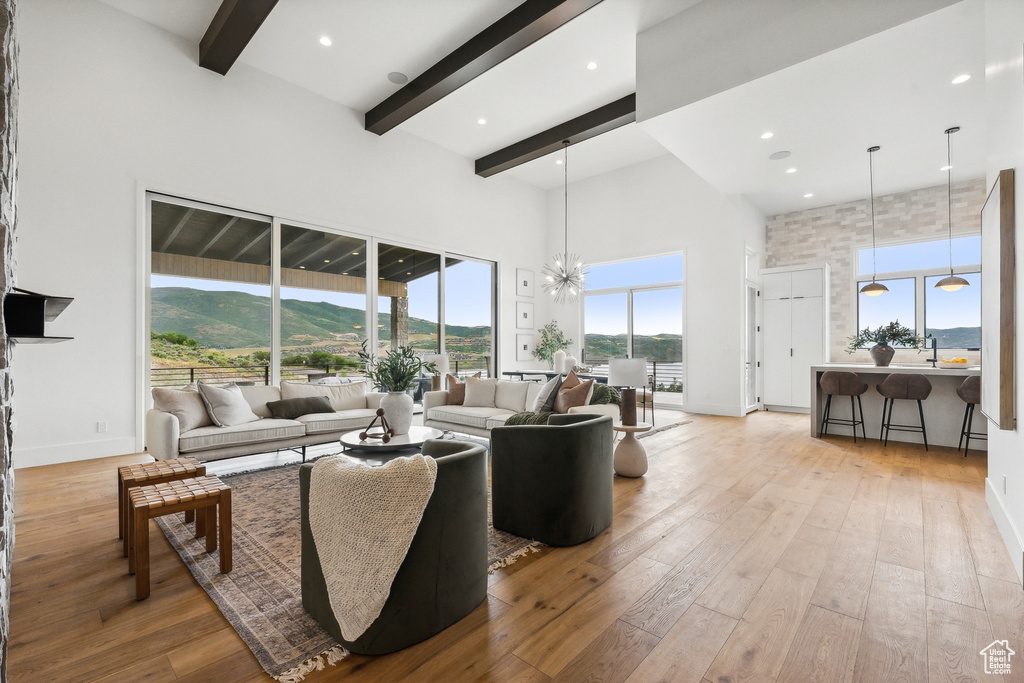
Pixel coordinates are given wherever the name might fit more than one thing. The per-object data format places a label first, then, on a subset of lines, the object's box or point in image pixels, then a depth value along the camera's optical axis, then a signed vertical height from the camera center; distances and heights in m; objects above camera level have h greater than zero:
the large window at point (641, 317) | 8.09 +0.48
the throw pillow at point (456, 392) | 5.37 -0.56
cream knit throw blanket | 1.62 -0.66
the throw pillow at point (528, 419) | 3.40 -0.61
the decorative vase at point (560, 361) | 6.93 -0.26
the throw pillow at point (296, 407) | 4.34 -0.60
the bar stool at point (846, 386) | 5.23 -0.50
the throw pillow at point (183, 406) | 3.70 -0.50
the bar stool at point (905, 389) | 4.83 -0.50
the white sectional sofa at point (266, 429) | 3.52 -0.72
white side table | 3.82 -0.96
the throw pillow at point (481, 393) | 5.20 -0.56
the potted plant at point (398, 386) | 3.65 -0.34
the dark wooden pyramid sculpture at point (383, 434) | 3.40 -0.68
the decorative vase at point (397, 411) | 3.64 -0.53
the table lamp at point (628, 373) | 5.07 -0.33
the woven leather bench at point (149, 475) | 2.45 -0.71
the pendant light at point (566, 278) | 7.15 +1.02
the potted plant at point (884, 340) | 5.29 +0.03
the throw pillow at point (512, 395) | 5.01 -0.57
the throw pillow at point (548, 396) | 4.28 -0.49
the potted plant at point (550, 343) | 9.20 +0.01
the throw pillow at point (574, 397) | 4.17 -0.48
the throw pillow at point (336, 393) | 4.65 -0.50
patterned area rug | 1.64 -1.08
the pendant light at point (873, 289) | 6.06 +0.70
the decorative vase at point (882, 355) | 5.27 -0.15
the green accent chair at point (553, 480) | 2.49 -0.76
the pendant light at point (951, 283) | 5.70 +0.73
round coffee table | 3.24 -0.71
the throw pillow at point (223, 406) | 3.87 -0.52
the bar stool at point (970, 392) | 4.45 -0.48
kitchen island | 4.86 -0.74
